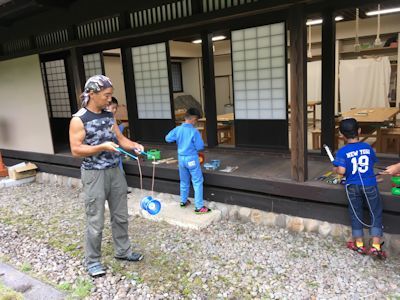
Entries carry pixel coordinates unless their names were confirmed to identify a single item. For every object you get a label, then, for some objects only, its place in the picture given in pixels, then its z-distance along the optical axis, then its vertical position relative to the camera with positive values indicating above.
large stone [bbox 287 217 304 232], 4.11 -1.67
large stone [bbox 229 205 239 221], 4.63 -1.66
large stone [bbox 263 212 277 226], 4.32 -1.66
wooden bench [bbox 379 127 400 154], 5.57 -1.05
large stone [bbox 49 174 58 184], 7.22 -1.62
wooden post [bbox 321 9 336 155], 4.93 +0.00
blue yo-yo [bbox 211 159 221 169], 5.01 -1.07
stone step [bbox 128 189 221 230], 4.38 -1.63
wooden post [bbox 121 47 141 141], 7.32 +0.02
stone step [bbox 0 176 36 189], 7.06 -1.63
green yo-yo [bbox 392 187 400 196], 3.41 -1.13
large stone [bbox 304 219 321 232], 4.01 -1.65
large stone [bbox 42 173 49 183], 7.39 -1.63
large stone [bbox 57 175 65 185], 7.08 -1.62
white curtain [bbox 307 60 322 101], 11.06 +0.02
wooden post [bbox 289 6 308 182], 3.70 -0.12
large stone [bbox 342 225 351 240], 3.80 -1.66
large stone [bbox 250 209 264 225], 4.42 -1.65
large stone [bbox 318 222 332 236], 3.92 -1.65
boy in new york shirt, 3.27 -0.94
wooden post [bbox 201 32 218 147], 6.11 -0.02
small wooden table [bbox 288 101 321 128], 10.08 -0.69
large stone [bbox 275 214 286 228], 4.25 -1.66
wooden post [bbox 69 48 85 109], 6.28 +0.51
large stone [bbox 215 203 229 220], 4.70 -1.65
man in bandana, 2.98 -0.57
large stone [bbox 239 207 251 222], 4.54 -1.65
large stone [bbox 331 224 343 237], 3.85 -1.65
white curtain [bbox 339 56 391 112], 9.79 -0.14
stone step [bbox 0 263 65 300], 3.01 -1.67
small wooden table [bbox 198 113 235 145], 7.11 -0.84
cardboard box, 7.24 -1.43
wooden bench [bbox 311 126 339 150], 6.01 -1.00
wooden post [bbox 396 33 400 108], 9.95 -0.32
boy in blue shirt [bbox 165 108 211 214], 4.34 -0.78
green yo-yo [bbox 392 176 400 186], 3.40 -1.01
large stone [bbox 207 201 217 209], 4.81 -1.60
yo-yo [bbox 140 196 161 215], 3.41 -1.10
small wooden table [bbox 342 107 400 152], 5.75 -0.70
